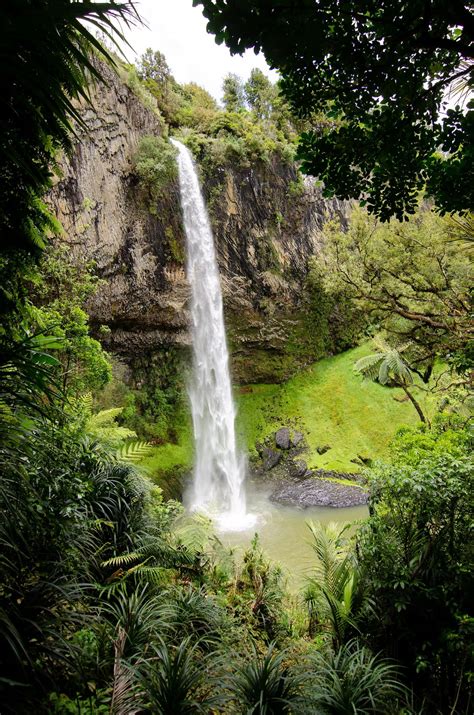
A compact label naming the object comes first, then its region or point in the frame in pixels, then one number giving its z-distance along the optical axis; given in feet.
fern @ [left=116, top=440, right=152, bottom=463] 18.25
